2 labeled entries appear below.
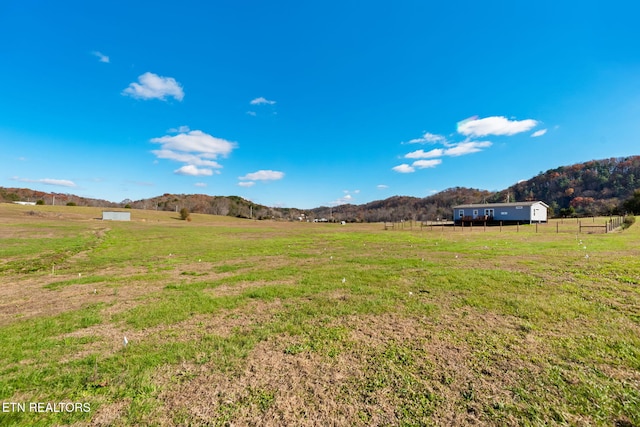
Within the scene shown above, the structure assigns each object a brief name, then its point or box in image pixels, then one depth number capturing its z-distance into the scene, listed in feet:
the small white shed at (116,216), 211.33
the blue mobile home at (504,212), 159.53
